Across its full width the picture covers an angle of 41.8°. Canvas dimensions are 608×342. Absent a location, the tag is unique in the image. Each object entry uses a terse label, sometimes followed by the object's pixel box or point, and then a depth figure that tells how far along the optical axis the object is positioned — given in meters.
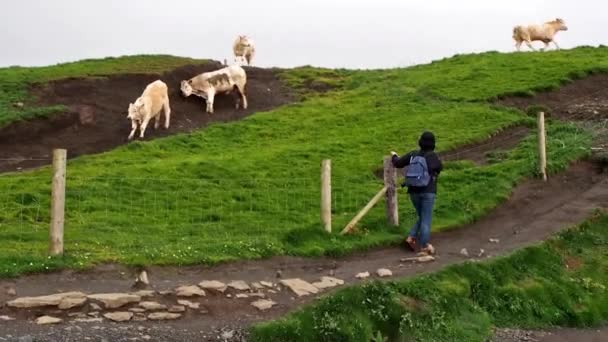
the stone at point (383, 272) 13.12
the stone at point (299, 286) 12.05
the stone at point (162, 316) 10.45
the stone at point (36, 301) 10.30
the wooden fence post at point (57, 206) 12.26
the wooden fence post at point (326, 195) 15.02
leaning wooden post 15.18
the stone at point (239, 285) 11.86
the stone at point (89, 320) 10.10
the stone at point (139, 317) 10.37
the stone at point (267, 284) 12.23
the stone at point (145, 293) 10.94
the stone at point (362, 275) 13.00
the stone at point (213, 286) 11.59
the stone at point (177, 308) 10.73
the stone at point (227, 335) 10.06
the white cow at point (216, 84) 30.56
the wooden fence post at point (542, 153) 19.59
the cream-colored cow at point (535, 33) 41.16
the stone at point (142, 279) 11.49
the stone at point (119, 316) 10.27
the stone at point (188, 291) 11.21
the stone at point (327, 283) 12.41
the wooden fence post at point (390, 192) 15.71
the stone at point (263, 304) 11.30
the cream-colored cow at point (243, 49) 40.25
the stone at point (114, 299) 10.59
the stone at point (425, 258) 14.14
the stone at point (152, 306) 10.63
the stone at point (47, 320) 9.97
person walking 14.25
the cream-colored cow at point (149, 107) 26.17
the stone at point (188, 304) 10.92
